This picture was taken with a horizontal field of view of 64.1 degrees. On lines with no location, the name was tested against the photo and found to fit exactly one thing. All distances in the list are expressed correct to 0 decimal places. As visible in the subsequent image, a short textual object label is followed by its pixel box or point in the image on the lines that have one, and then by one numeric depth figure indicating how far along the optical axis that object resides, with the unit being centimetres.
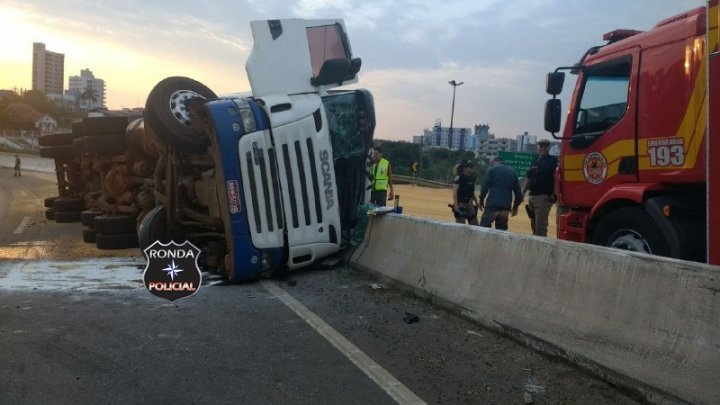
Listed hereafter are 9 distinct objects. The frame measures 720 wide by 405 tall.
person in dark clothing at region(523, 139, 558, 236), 865
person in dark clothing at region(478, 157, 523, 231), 901
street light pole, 3809
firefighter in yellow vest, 1085
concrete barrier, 319
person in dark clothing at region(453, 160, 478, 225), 955
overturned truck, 632
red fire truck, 456
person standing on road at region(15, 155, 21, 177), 3712
